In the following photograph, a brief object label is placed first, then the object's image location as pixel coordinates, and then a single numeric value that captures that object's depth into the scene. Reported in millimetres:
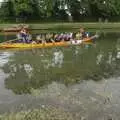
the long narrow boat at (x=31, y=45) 12948
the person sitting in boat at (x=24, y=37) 13459
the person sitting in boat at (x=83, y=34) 15001
